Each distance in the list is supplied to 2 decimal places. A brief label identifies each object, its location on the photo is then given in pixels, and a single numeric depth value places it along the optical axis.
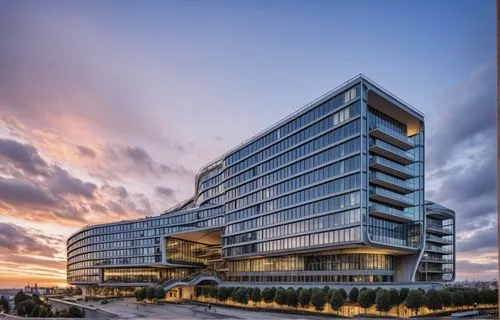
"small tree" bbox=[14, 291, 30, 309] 112.49
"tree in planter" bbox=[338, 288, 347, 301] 69.94
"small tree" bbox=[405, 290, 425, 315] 64.06
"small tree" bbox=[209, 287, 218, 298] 97.43
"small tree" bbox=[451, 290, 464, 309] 69.46
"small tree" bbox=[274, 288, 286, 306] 75.38
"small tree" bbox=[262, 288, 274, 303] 80.69
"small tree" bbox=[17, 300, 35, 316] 85.62
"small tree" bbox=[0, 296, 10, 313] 105.93
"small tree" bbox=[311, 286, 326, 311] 69.31
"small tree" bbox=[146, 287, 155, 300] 96.38
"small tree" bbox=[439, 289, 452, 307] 67.44
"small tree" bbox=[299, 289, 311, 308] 72.00
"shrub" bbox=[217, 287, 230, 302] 90.37
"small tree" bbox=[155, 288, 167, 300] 96.06
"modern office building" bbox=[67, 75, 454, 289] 76.12
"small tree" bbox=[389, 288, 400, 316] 64.88
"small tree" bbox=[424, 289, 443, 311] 64.62
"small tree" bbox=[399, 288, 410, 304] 66.69
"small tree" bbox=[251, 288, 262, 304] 83.12
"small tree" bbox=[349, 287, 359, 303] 69.25
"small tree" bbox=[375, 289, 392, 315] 63.94
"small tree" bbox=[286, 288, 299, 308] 74.00
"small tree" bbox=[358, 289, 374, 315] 65.56
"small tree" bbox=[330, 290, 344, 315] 67.75
